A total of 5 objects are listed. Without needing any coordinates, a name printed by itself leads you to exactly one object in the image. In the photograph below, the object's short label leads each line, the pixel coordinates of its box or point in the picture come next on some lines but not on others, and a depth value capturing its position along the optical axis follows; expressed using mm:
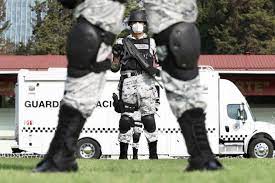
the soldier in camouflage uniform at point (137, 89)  9617
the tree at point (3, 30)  49938
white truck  21688
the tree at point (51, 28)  44125
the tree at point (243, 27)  47844
